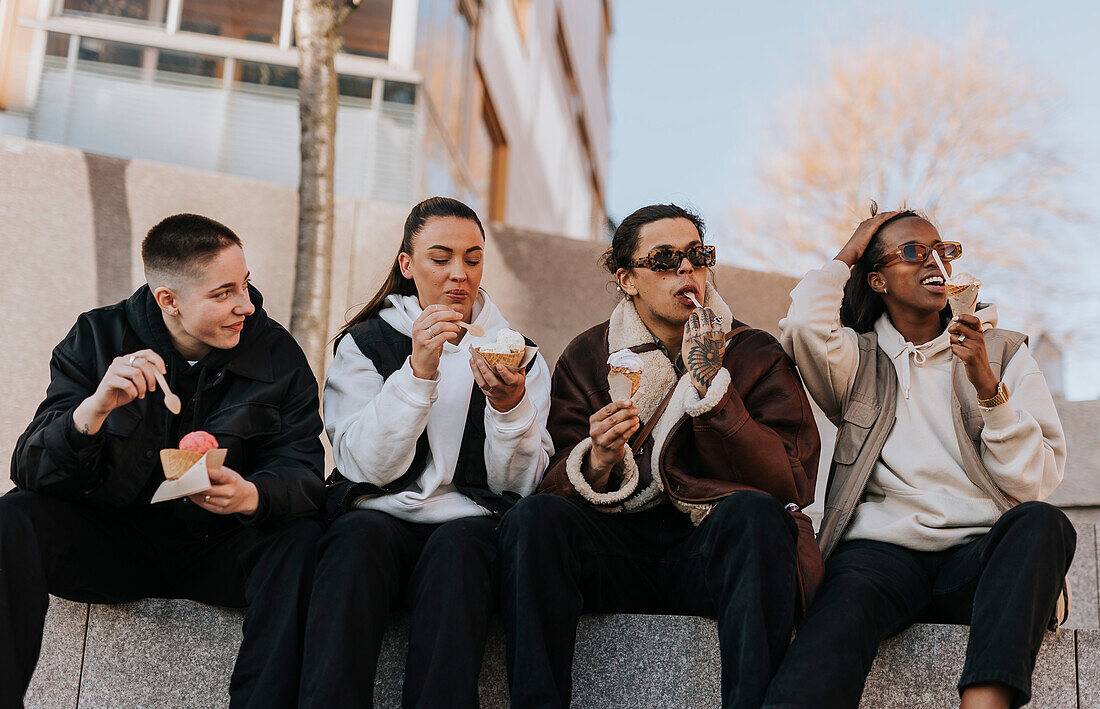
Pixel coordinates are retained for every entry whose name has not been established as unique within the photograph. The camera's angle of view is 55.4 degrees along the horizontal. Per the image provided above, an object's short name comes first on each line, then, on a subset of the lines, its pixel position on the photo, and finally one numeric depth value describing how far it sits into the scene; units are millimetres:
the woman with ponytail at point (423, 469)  2904
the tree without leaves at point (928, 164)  18281
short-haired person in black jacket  2986
